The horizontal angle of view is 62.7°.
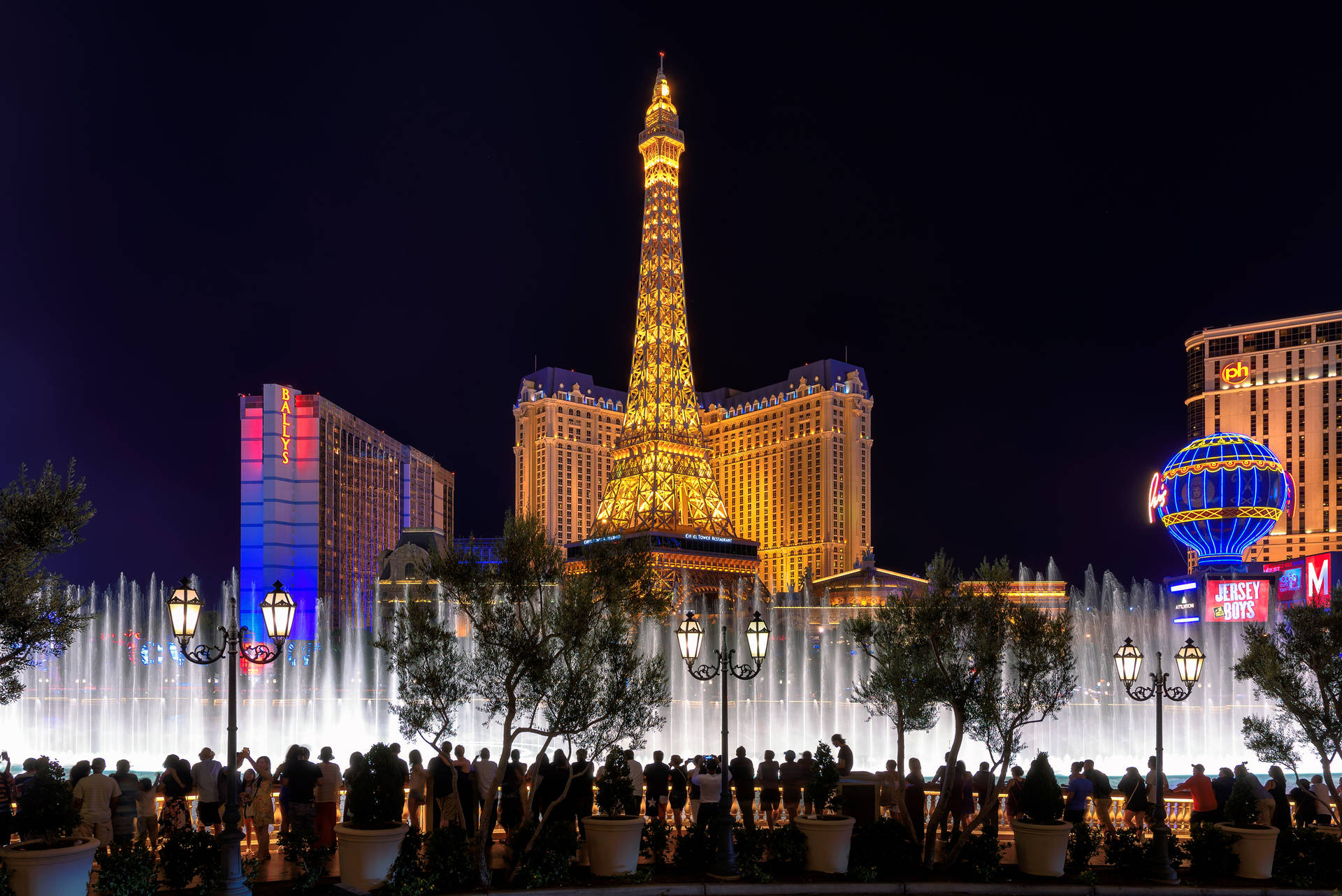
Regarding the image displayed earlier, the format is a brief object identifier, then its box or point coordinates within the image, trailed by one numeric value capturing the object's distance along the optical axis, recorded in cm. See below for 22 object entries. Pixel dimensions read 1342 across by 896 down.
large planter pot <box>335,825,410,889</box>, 1263
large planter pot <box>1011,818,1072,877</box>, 1395
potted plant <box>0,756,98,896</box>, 1093
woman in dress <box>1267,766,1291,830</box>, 1502
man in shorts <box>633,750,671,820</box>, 1611
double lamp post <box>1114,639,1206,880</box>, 1399
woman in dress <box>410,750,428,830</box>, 1514
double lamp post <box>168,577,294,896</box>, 1188
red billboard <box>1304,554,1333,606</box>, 5428
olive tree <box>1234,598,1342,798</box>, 1541
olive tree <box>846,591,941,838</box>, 1462
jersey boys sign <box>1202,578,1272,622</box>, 5778
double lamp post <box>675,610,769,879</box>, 1384
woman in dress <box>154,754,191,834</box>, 1451
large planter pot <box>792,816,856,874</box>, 1407
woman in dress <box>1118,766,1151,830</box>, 1548
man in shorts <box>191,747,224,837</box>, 1452
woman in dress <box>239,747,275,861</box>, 1436
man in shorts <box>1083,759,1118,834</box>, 1602
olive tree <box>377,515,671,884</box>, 1343
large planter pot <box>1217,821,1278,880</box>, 1413
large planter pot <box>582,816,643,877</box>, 1363
